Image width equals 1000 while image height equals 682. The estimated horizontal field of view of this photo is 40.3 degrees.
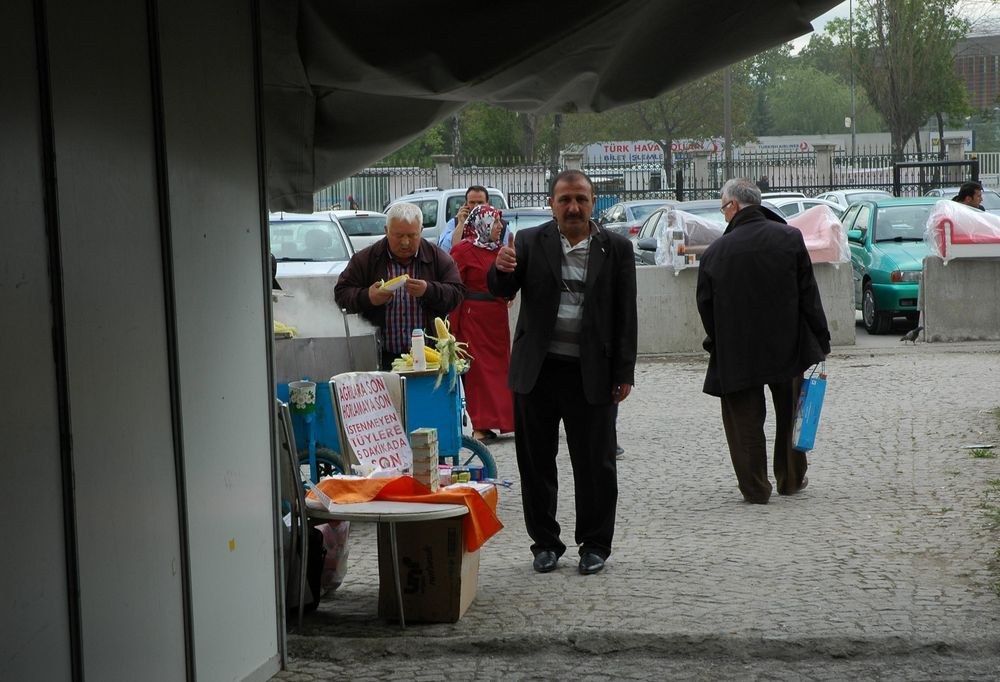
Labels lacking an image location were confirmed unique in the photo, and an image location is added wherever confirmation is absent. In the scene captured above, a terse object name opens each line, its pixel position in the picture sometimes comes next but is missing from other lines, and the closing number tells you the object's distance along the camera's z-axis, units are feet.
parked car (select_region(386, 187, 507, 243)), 85.66
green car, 57.52
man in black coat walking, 27.91
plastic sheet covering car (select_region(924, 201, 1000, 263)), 52.47
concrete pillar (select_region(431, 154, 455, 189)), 134.51
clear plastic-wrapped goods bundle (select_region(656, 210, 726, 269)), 57.31
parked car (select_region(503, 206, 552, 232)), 70.84
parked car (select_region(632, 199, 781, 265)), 68.08
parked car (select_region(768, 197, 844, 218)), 89.04
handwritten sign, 23.06
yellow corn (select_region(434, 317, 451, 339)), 27.55
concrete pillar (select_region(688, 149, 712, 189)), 138.31
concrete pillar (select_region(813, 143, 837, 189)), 139.03
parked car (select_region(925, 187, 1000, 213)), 79.77
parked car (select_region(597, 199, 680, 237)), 87.61
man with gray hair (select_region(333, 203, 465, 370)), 29.01
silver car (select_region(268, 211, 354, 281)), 53.45
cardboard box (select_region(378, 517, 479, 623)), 19.88
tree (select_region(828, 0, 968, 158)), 159.12
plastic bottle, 26.45
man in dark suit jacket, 22.16
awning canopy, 17.30
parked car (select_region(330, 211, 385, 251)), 79.26
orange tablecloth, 19.81
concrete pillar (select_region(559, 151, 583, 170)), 142.00
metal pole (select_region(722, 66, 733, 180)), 149.75
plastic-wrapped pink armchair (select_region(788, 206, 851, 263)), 53.83
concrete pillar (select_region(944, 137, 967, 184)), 150.90
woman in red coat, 34.06
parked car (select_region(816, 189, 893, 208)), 100.96
